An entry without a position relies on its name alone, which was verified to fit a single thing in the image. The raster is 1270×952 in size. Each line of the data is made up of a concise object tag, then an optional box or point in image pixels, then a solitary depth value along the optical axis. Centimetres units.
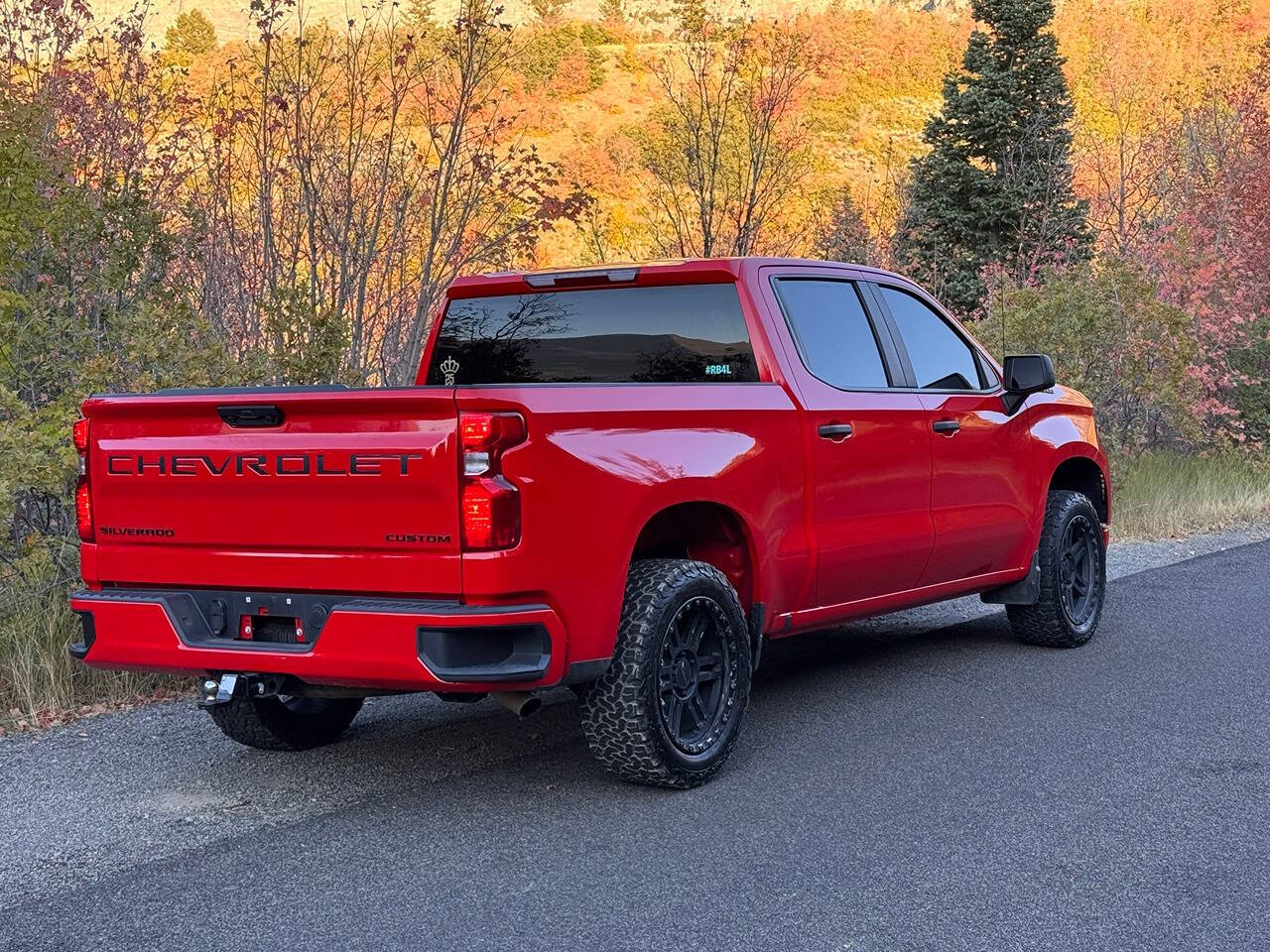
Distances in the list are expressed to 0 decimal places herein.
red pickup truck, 446
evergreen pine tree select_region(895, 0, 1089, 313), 2858
